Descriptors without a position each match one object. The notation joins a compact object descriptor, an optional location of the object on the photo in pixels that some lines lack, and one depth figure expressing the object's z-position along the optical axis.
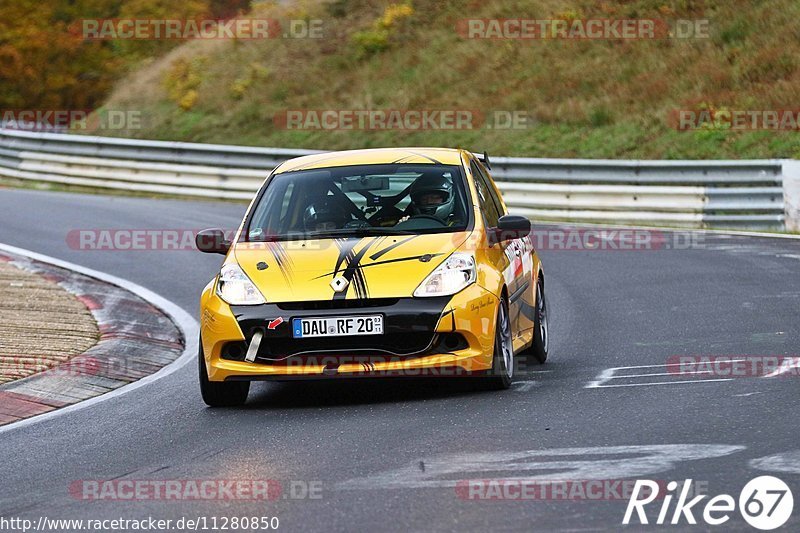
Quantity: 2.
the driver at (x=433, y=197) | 19.11
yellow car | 16.87
